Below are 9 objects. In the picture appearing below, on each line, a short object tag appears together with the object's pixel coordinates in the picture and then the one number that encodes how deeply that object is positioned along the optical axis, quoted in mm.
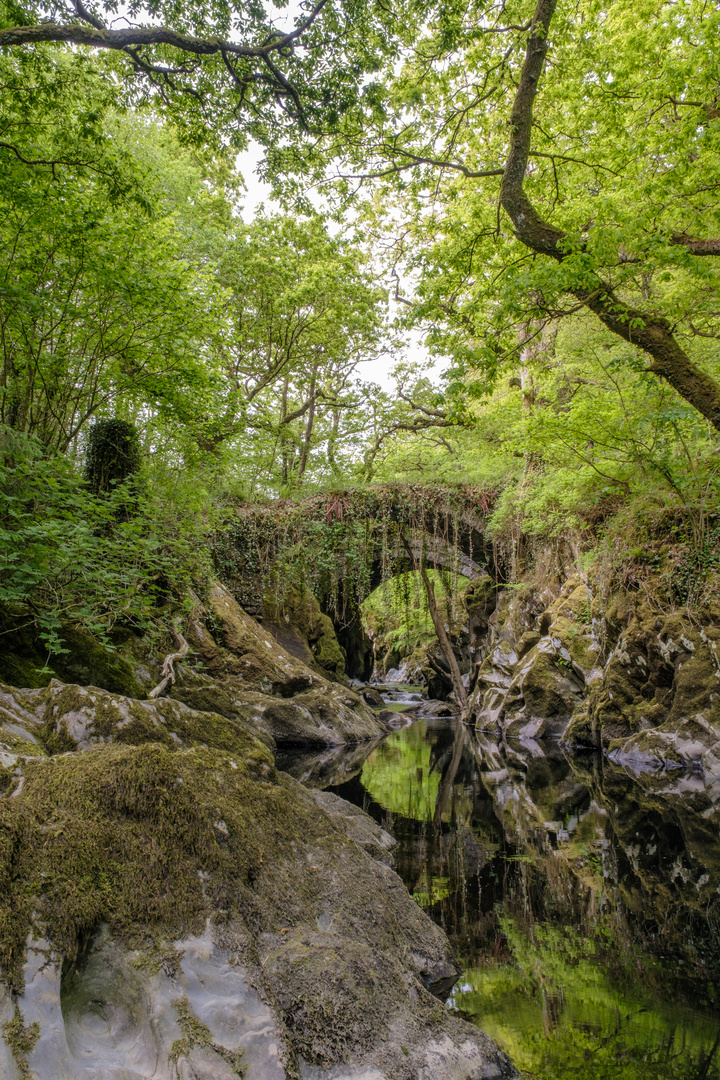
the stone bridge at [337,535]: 15891
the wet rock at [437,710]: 17984
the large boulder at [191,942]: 1557
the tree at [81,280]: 5938
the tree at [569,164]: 5926
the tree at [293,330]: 13664
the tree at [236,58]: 5160
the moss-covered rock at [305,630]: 15766
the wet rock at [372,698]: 18706
